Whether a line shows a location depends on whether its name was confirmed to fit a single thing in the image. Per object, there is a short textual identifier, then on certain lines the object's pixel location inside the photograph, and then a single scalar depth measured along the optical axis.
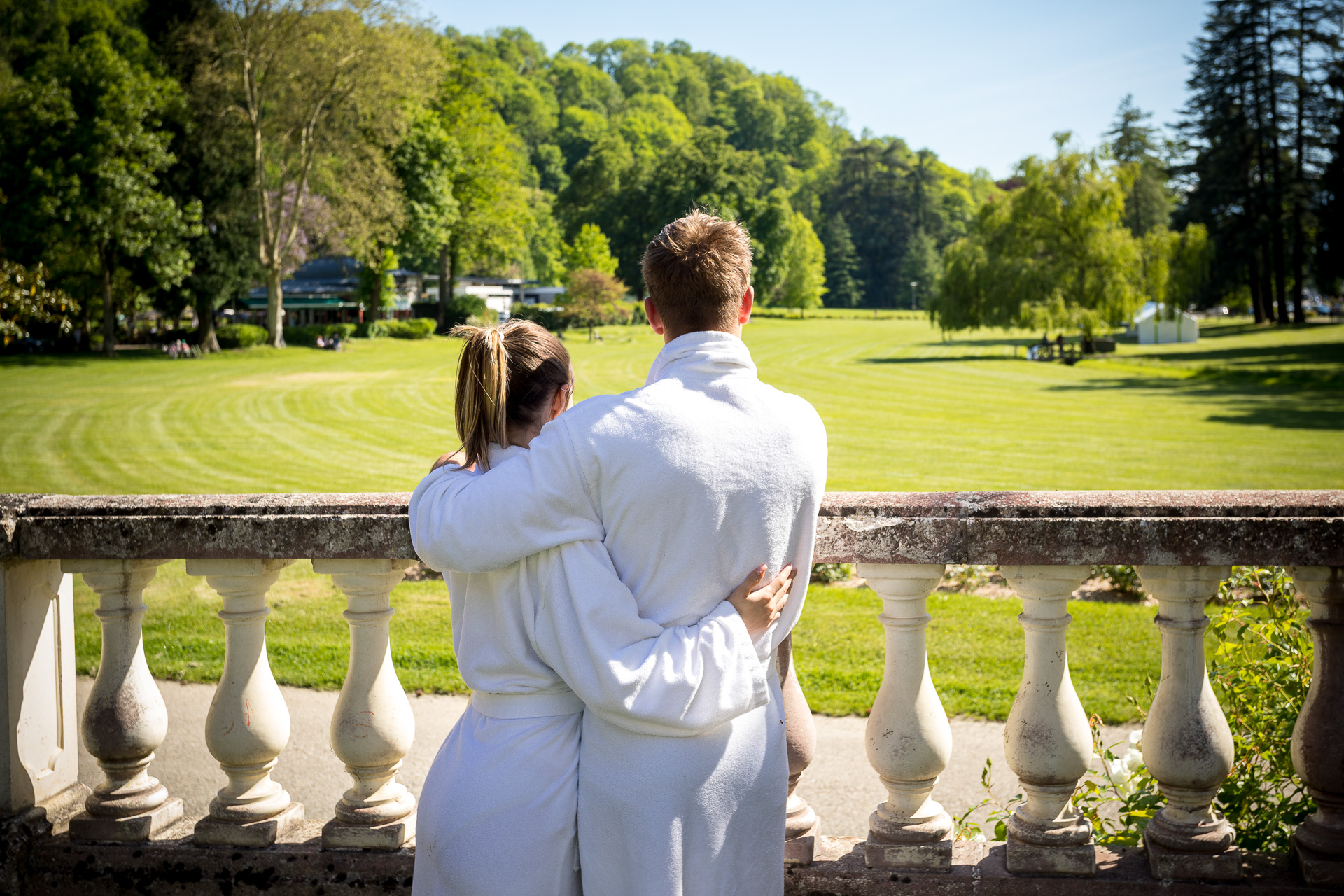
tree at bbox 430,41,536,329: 56.81
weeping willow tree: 41.47
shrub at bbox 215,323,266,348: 41.88
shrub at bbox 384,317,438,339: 50.69
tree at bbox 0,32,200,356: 35.22
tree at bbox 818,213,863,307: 105.94
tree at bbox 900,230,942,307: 108.38
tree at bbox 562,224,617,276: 64.38
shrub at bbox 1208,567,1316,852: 2.47
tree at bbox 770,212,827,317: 85.38
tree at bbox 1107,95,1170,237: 74.75
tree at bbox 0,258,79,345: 19.03
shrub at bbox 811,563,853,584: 9.66
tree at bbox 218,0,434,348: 38.41
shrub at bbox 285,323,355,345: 47.56
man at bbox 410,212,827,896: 1.67
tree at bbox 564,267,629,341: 56.16
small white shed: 50.44
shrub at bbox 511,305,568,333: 56.69
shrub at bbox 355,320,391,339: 50.06
